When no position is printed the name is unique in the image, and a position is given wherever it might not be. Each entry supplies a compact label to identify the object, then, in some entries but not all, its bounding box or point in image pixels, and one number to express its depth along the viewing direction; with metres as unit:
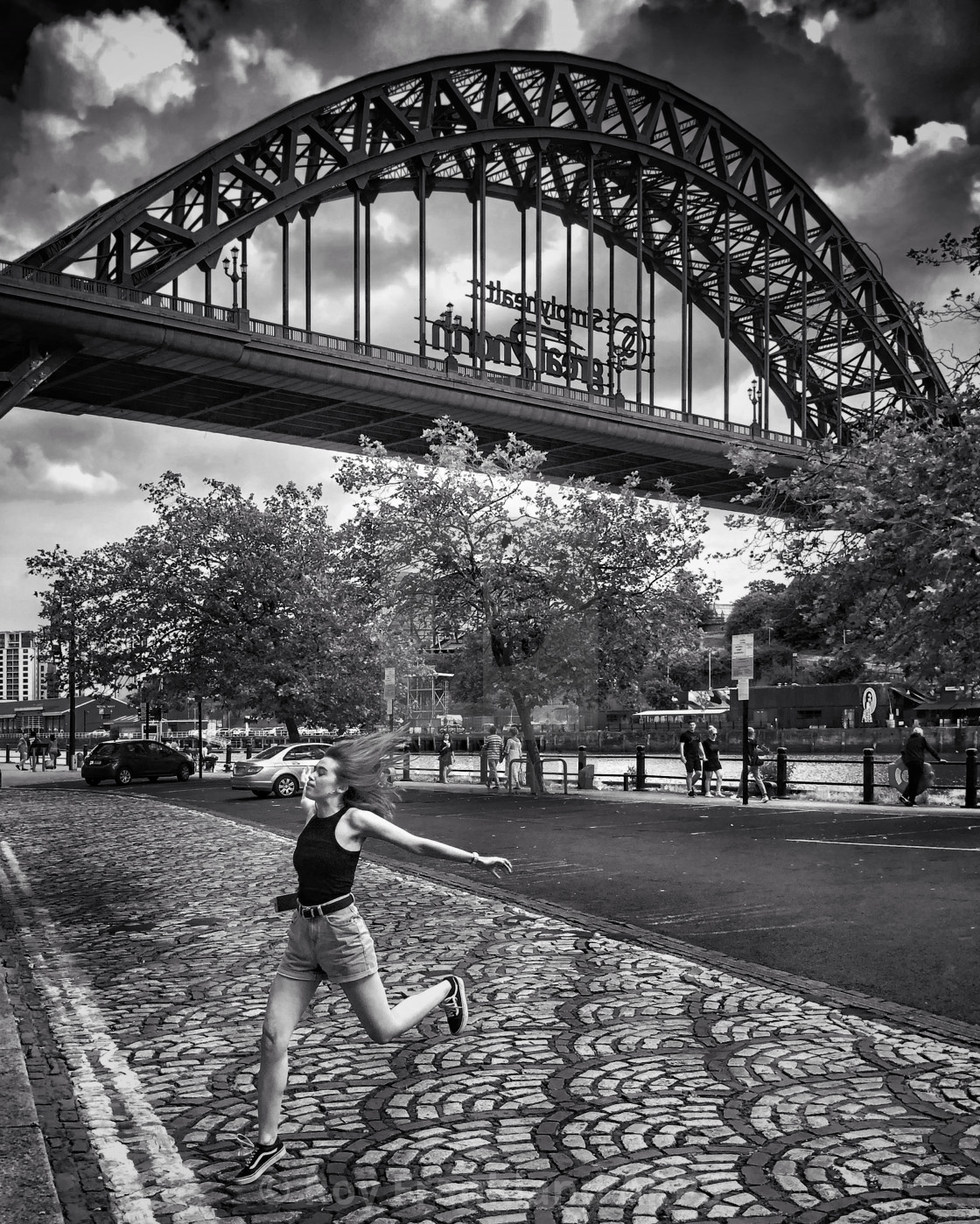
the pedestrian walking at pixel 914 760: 23.98
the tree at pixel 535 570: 30.22
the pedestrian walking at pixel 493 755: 32.44
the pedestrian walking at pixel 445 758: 37.75
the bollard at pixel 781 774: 27.59
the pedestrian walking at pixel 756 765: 26.33
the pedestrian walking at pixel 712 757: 28.27
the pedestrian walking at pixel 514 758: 31.14
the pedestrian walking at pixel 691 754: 28.56
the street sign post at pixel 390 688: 34.66
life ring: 24.23
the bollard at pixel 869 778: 25.22
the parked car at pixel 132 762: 38.53
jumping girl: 4.94
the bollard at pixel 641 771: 30.97
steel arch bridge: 48.53
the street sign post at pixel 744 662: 26.34
